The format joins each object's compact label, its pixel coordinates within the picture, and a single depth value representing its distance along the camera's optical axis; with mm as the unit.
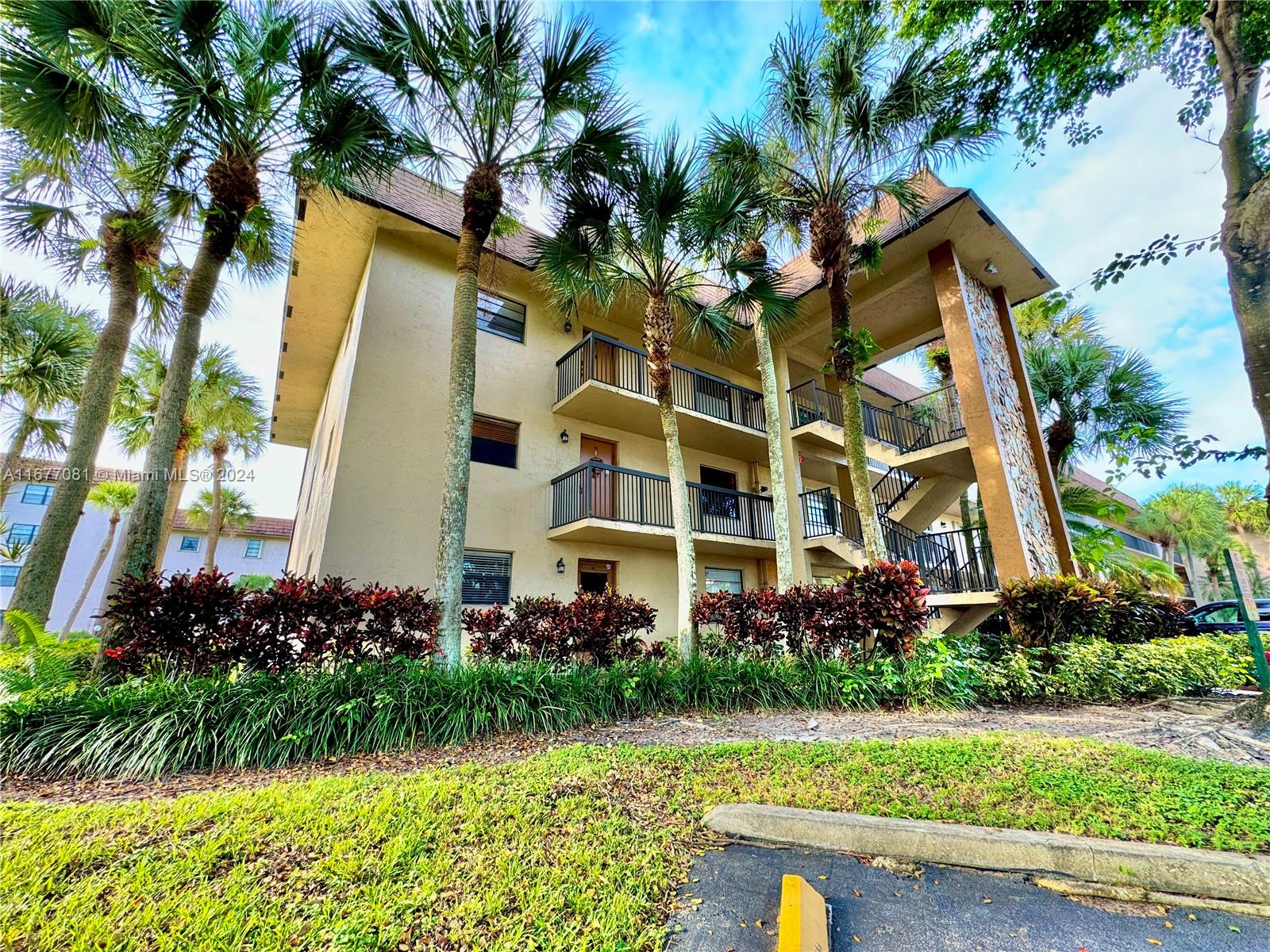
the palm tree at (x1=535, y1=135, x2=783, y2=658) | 8359
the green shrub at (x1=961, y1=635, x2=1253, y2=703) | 7148
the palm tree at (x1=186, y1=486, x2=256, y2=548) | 22734
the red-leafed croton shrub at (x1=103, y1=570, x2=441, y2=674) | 5180
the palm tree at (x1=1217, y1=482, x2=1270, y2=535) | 23453
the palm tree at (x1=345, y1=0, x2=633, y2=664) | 6844
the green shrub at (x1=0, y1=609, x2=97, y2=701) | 5066
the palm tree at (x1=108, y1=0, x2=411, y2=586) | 6203
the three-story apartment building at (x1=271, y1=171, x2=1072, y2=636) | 9383
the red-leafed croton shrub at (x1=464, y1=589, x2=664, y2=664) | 7230
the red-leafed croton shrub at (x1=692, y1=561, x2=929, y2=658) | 7320
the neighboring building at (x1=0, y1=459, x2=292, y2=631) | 24312
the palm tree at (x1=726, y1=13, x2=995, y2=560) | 7930
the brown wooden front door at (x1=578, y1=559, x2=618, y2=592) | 11023
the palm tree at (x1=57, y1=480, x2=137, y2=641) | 19406
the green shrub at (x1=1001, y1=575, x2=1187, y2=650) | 7906
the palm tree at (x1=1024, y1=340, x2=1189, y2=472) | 11883
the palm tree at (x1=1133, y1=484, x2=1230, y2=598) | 25281
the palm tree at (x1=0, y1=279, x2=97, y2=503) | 9836
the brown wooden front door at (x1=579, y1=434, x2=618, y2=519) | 10242
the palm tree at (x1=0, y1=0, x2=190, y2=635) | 5953
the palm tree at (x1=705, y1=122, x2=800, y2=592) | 8891
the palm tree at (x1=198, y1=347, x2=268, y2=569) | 15266
